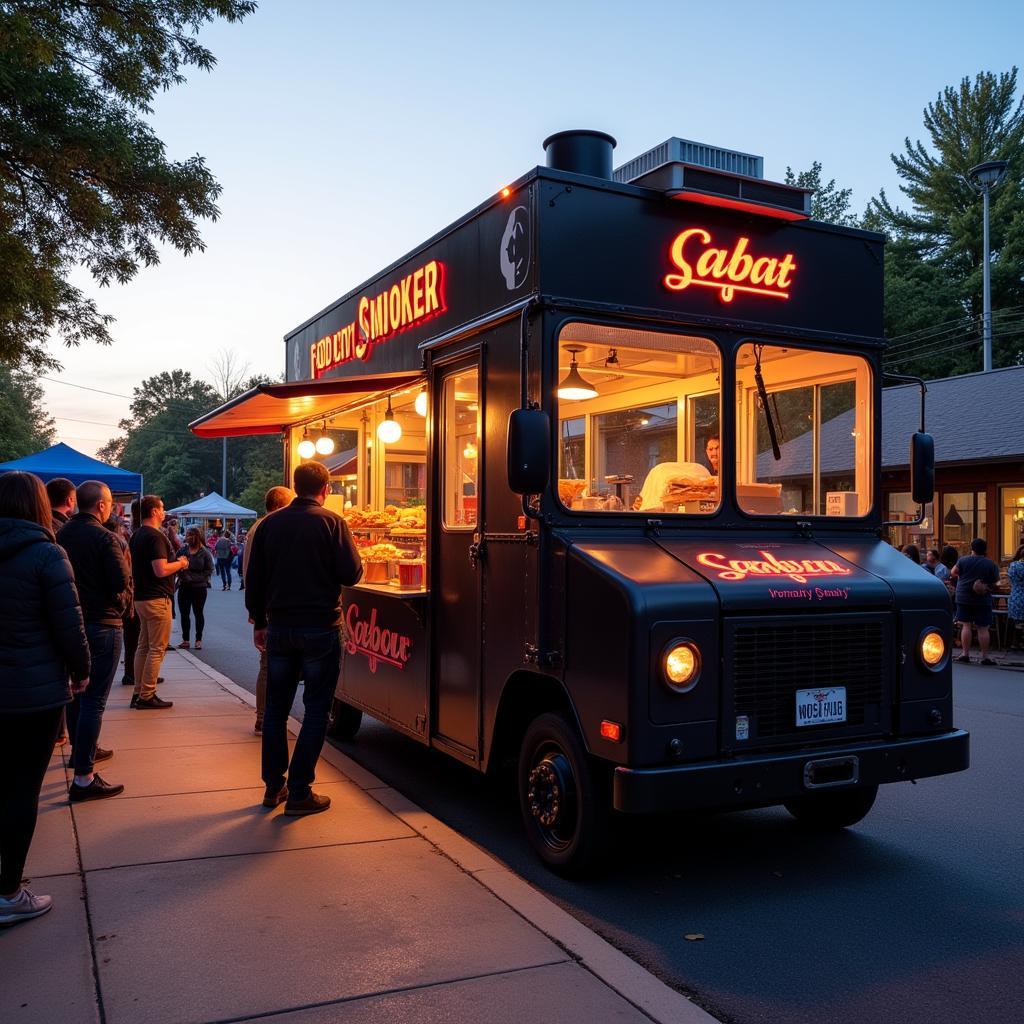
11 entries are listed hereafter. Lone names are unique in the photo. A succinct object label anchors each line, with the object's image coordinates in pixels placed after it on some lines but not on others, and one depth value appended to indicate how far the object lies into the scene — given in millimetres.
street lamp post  26523
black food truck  4434
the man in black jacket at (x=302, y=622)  5770
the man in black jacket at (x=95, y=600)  5996
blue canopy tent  16406
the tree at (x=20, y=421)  42469
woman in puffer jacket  4059
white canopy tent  38062
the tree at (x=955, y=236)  35594
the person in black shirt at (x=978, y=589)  13883
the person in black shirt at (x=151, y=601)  9164
